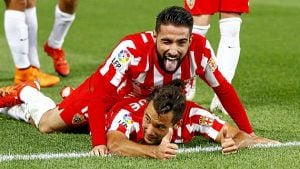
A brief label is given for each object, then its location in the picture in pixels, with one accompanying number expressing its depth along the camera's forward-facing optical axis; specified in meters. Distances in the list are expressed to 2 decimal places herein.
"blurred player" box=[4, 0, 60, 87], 15.88
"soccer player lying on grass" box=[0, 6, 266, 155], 10.38
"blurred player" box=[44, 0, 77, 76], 17.65
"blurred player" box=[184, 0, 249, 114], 13.46
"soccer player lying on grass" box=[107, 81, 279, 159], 10.25
